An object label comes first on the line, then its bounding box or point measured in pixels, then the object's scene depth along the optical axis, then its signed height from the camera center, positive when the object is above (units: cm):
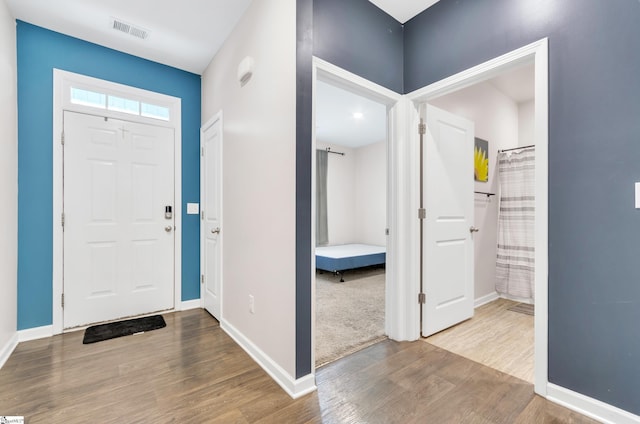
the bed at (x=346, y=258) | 454 -77
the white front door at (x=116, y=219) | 265 -8
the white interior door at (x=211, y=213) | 285 -2
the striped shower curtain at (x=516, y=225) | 336 -16
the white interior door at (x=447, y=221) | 245 -9
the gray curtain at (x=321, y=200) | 612 +24
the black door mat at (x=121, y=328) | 249 -109
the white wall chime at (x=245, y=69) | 218 +111
